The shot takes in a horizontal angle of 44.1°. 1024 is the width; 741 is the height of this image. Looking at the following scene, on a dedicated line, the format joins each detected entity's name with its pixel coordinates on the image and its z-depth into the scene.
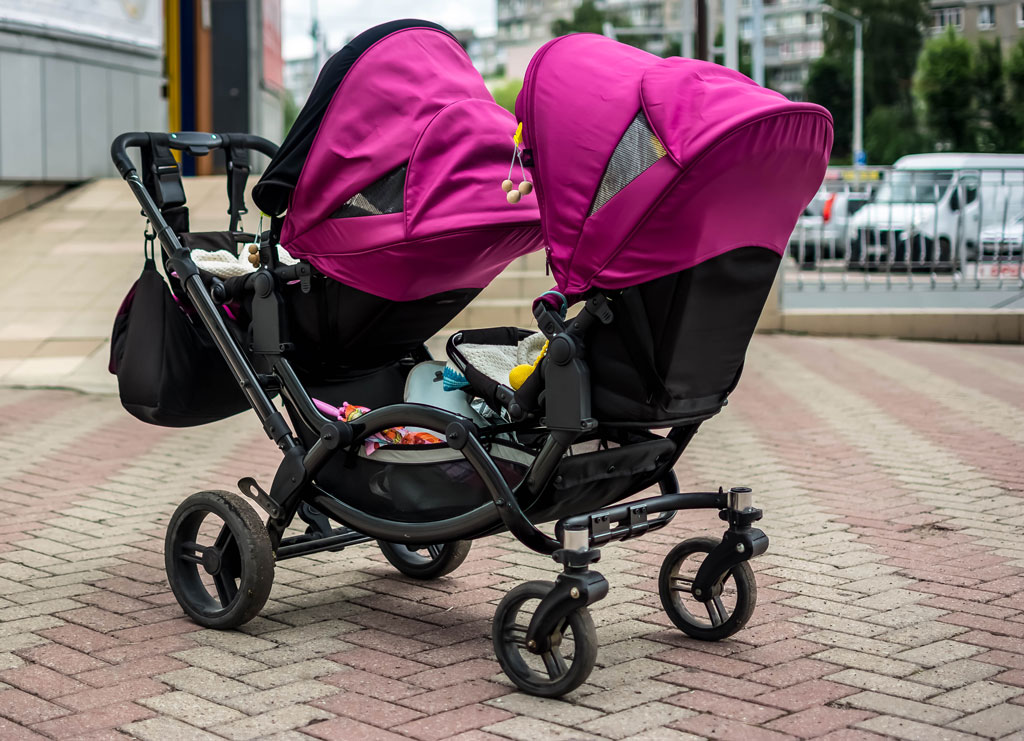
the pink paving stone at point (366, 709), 3.36
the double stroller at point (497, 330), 3.38
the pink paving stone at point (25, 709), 3.39
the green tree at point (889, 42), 71.81
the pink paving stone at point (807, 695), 3.47
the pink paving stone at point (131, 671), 3.69
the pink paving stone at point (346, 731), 3.23
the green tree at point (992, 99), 56.12
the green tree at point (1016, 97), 54.22
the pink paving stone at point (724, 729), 3.22
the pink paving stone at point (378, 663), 3.77
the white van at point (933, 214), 13.83
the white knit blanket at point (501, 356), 3.94
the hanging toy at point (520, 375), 3.80
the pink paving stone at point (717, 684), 3.57
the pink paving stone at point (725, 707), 3.37
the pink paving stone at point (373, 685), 3.56
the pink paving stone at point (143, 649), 3.91
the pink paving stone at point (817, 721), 3.27
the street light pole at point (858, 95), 62.31
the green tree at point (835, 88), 73.62
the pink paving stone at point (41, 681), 3.59
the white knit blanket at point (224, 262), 4.60
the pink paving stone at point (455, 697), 3.46
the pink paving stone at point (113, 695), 3.49
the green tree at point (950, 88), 57.00
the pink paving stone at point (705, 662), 3.76
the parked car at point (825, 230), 14.39
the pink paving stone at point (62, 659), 3.81
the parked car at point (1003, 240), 13.62
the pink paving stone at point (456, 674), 3.67
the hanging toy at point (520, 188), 3.51
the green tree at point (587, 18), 93.69
